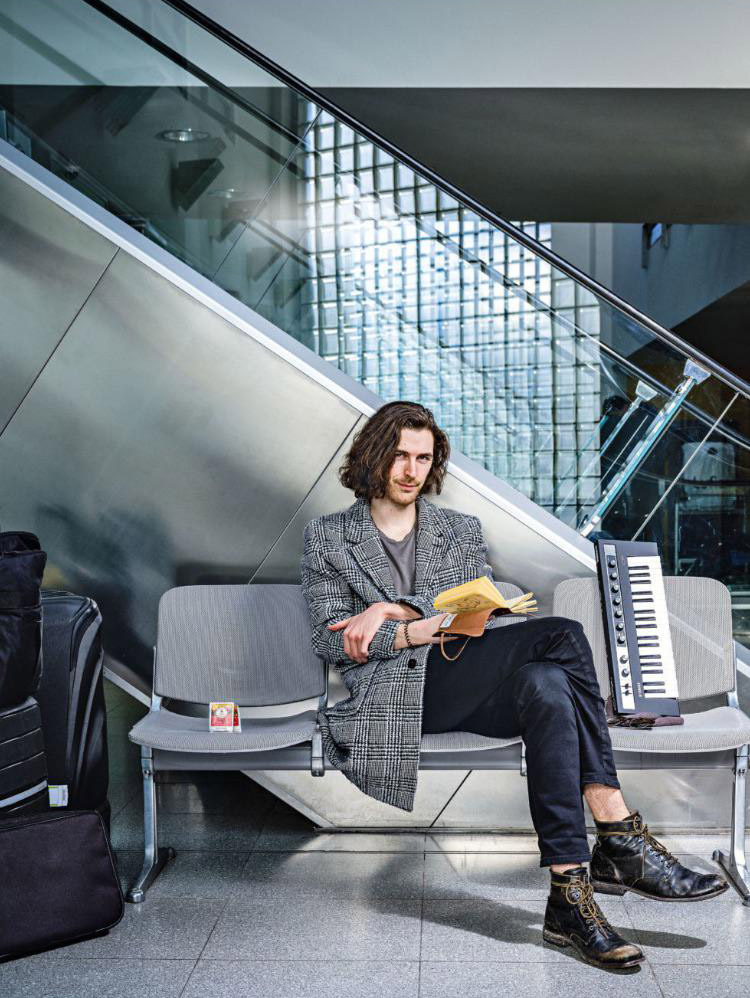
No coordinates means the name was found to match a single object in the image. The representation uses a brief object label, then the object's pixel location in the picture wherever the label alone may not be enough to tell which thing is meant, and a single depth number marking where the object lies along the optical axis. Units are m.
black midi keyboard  3.07
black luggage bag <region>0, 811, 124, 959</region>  2.41
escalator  3.52
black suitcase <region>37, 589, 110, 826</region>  2.96
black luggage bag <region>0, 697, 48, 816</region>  2.61
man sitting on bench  2.41
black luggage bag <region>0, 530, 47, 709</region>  2.62
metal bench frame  2.80
